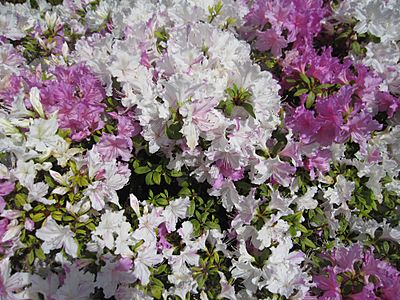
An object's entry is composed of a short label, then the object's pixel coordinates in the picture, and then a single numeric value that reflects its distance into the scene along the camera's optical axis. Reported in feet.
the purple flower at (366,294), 1.65
